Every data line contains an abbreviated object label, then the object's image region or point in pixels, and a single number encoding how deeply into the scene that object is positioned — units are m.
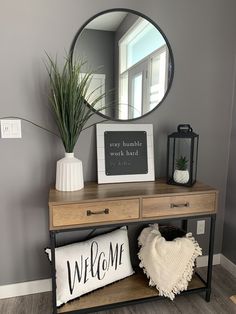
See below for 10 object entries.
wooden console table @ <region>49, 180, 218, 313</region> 1.43
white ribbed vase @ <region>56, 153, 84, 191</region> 1.55
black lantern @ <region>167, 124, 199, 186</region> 1.73
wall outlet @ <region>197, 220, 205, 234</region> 2.14
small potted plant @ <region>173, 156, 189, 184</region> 1.74
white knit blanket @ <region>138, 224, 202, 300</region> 1.68
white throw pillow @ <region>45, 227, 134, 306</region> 1.61
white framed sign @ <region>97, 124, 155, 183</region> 1.79
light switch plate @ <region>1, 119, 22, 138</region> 1.65
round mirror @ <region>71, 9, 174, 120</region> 1.72
